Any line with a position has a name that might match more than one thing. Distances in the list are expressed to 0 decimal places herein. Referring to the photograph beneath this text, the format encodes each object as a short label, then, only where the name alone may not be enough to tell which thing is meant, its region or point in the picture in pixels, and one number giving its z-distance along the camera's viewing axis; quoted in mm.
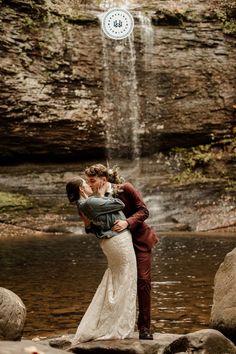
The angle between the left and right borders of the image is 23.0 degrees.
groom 5469
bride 5441
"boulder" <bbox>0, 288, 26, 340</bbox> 5262
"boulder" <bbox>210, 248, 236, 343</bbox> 5609
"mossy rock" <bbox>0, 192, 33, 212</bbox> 20938
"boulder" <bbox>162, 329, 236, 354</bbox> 4734
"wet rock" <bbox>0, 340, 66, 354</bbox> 4222
